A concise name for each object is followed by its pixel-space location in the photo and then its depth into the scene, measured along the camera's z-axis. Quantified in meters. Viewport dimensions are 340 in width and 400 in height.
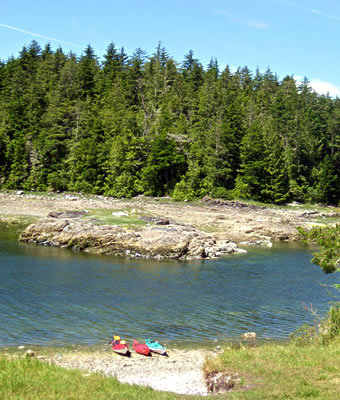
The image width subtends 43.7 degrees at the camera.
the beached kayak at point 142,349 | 18.59
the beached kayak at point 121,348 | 18.30
